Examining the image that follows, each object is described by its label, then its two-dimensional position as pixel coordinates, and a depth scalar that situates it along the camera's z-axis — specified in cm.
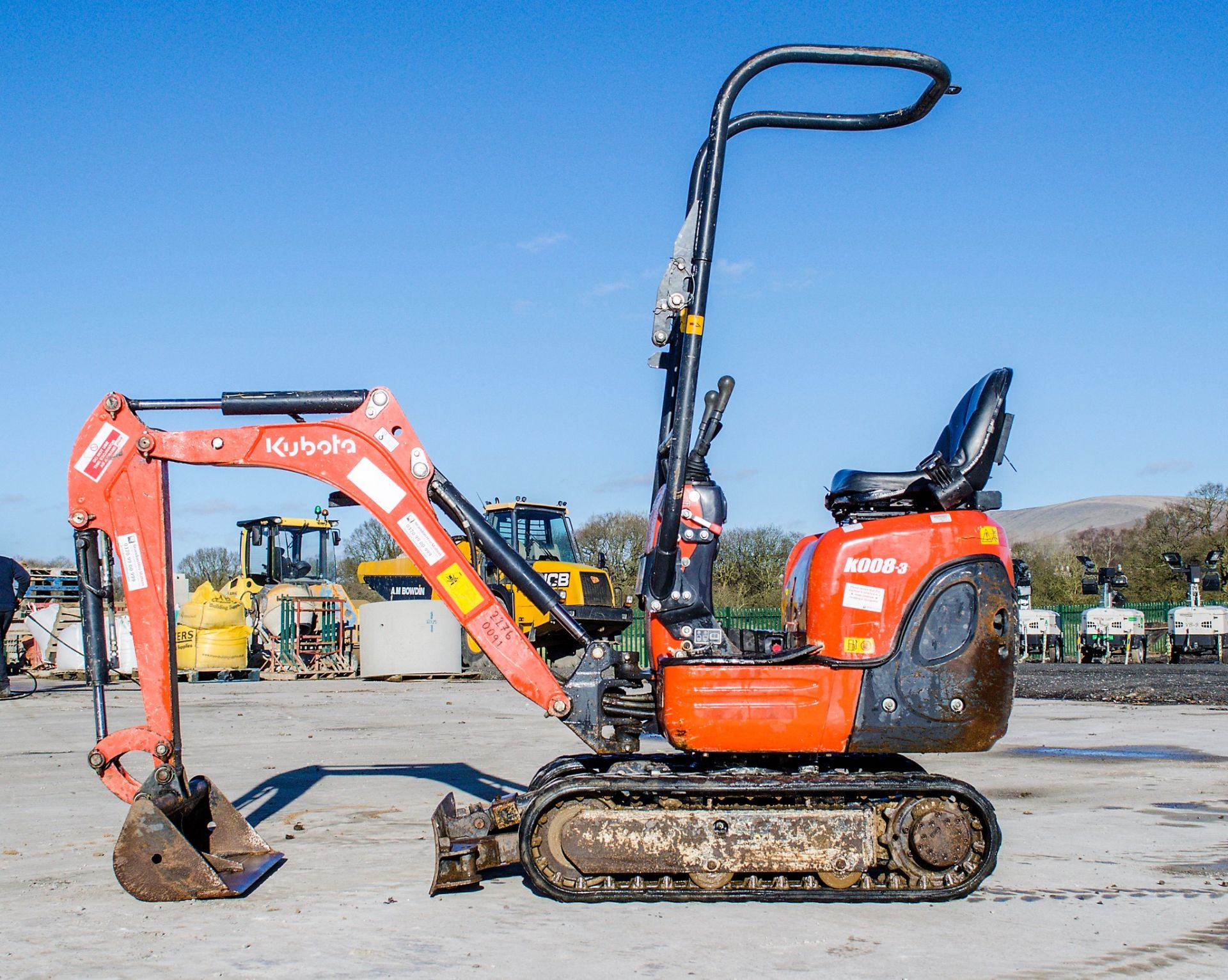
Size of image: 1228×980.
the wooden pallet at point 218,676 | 2323
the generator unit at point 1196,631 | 2756
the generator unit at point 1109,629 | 2773
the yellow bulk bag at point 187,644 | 2317
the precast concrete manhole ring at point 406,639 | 2231
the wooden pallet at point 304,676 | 2402
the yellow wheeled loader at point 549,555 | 1981
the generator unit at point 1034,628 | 2855
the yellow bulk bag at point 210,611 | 2317
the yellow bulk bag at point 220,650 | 2314
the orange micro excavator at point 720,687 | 535
